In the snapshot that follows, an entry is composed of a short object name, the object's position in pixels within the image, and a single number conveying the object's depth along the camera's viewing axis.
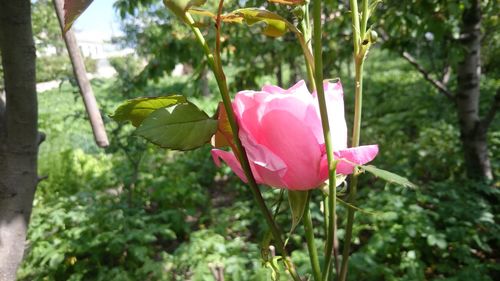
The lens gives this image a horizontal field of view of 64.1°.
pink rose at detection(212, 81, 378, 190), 0.30
